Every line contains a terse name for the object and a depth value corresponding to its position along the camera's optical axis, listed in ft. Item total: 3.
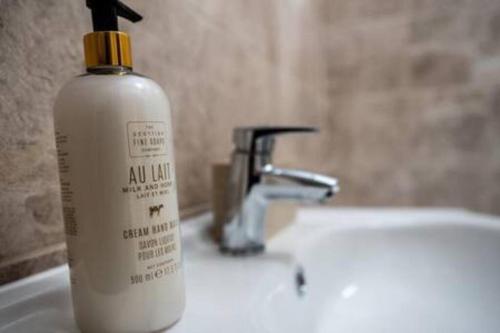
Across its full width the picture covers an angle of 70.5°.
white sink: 0.81
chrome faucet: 1.17
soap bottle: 0.62
